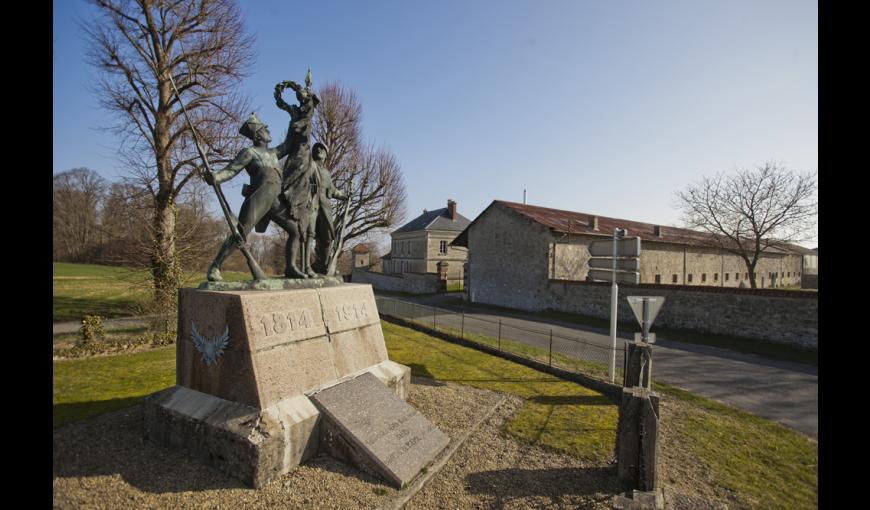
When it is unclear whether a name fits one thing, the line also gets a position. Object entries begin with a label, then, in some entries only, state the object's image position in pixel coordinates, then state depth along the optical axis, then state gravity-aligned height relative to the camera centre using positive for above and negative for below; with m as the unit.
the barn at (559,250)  21.53 +0.68
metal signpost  8.11 -0.01
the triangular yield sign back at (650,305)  6.09 -0.72
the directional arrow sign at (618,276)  8.09 -0.35
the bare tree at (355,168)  20.00 +5.15
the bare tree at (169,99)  11.97 +5.48
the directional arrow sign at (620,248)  8.05 +0.30
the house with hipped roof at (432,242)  42.00 +1.72
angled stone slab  4.09 -2.11
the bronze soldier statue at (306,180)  5.62 +1.20
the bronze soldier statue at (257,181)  5.02 +1.03
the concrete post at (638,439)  3.92 -1.93
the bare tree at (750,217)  21.28 +2.74
